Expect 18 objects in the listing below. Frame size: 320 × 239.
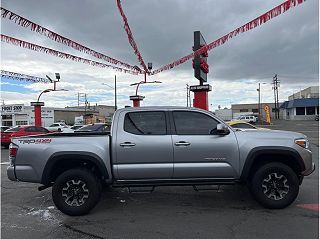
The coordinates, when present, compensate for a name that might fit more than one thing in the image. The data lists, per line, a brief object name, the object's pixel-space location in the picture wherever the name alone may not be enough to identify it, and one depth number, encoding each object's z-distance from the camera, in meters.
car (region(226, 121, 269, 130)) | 11.18
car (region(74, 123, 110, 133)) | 12.81
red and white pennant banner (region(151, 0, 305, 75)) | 6.18
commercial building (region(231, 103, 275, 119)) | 72.61
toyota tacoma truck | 4.04
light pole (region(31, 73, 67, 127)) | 21.29
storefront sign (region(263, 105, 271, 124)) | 38.89
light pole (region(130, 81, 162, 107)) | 18.61
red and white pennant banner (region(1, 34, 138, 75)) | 8.14
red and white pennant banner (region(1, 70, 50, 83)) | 15.32
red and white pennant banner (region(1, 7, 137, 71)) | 6.60
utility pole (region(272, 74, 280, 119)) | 60.37
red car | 14.16
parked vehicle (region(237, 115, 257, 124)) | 42.04
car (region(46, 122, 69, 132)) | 23.75
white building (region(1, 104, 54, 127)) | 45.19
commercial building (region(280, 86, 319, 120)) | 47.92
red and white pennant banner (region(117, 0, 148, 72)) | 9.36
